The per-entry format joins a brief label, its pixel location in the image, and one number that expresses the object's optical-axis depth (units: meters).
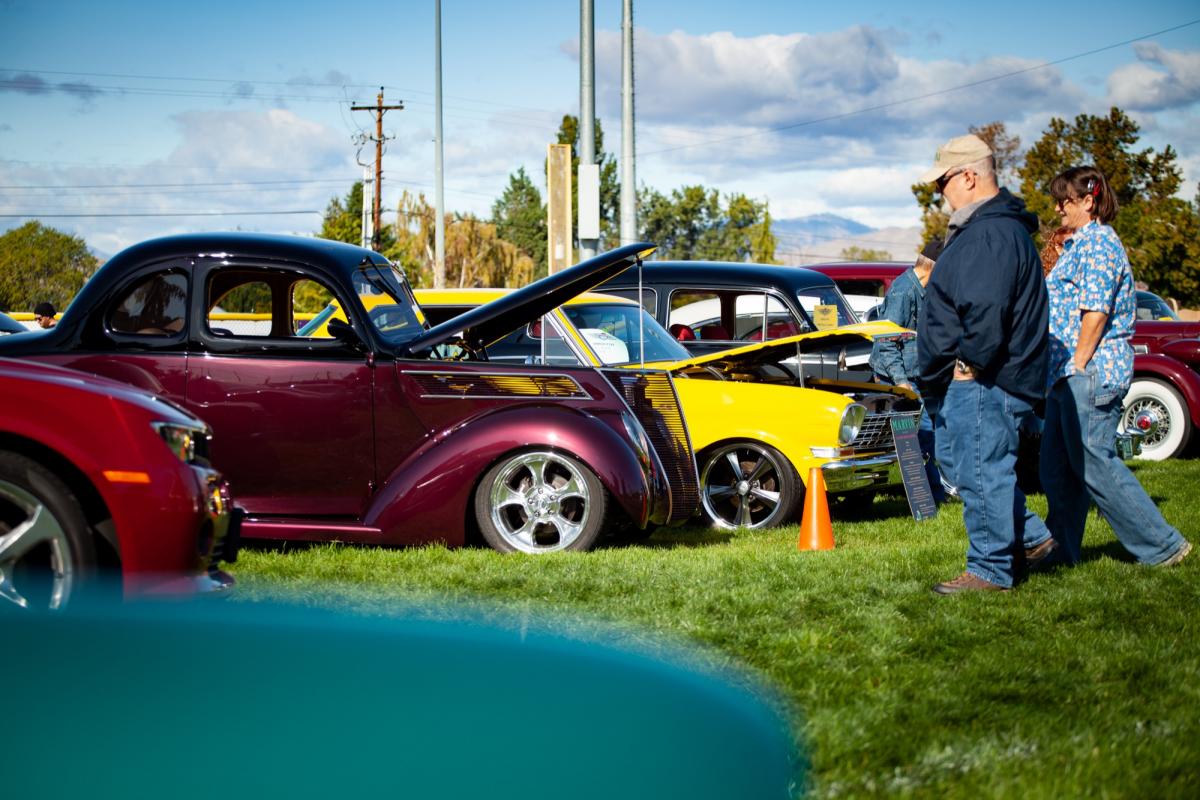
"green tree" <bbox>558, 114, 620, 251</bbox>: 78.56
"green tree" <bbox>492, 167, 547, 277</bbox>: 91.56
